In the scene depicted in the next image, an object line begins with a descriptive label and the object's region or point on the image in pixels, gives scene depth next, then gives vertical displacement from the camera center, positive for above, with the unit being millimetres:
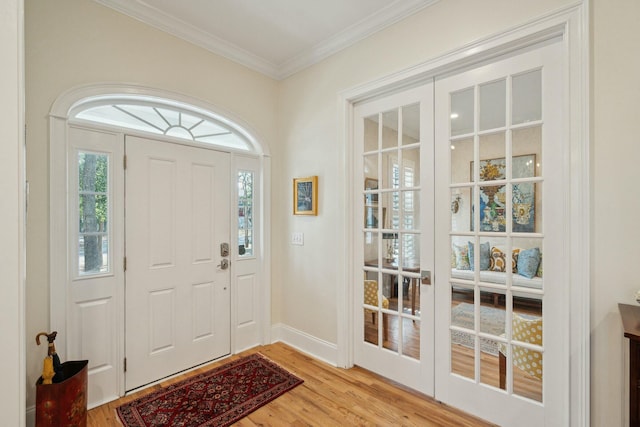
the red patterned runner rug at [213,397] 2029 -1387
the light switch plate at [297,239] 3130 -269
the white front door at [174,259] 2402 -394
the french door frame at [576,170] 1606 +229
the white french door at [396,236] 2277 -193
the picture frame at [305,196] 2967 +178
